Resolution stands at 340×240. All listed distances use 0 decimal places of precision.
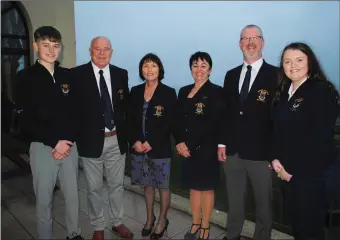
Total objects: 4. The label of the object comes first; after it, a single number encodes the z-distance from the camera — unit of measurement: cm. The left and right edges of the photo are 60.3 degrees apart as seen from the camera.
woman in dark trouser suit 160
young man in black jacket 152
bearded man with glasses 204
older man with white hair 199
